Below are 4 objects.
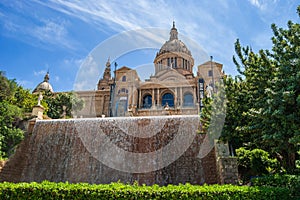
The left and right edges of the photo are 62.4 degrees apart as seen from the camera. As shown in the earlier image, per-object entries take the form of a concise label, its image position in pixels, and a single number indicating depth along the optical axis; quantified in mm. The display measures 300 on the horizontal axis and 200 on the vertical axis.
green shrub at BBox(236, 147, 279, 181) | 10930
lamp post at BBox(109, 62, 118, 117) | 36172
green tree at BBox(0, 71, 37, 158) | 14520
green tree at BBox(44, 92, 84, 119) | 27397
